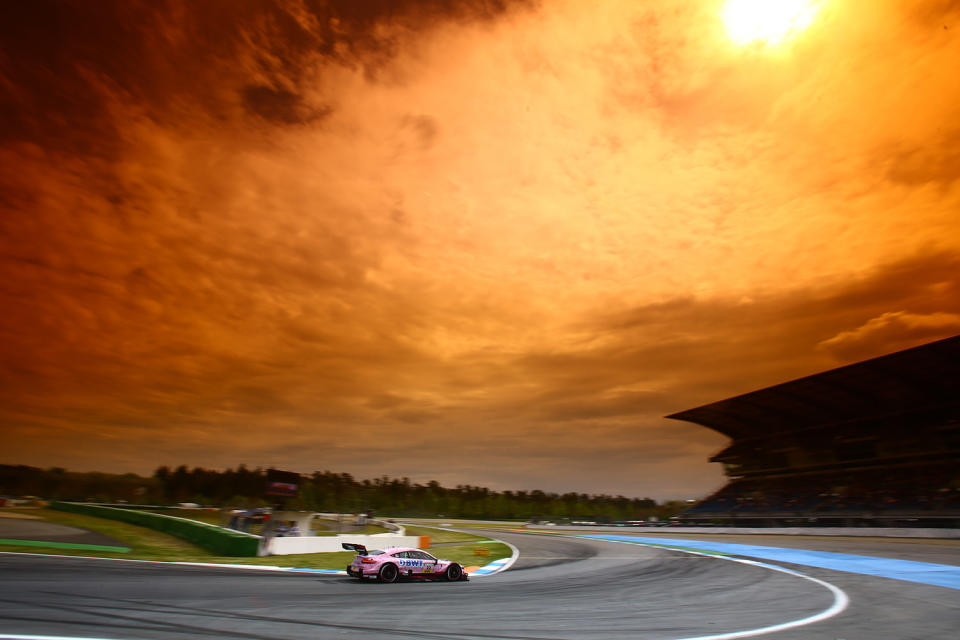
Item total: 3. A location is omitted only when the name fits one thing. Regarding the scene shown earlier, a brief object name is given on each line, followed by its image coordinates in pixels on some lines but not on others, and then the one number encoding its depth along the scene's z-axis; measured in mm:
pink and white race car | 15344
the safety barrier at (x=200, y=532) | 22875
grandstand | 39034
